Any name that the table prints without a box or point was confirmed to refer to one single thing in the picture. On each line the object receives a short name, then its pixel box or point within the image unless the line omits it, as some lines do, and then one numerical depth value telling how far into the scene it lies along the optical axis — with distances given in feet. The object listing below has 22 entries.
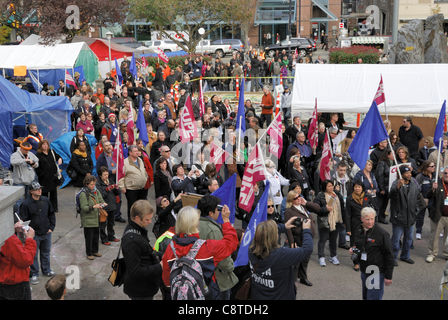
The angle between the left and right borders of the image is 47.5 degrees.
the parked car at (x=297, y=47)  141.51
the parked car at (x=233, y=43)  152.53
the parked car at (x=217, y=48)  152.35
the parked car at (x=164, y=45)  150.80
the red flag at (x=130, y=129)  38.07
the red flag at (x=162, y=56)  76.05
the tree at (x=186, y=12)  136.26
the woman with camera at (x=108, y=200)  29.09
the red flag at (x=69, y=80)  62.64
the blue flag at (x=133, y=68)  66.83
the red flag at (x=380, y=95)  37.42
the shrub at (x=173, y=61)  98.58
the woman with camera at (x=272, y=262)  15.43
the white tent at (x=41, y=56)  72.13
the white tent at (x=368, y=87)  47.39
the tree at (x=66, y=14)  98.07
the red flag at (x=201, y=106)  49.69
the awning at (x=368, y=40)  136.26
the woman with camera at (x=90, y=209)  26.81
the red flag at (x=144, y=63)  89.17
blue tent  40.98
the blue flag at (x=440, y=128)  32.35
